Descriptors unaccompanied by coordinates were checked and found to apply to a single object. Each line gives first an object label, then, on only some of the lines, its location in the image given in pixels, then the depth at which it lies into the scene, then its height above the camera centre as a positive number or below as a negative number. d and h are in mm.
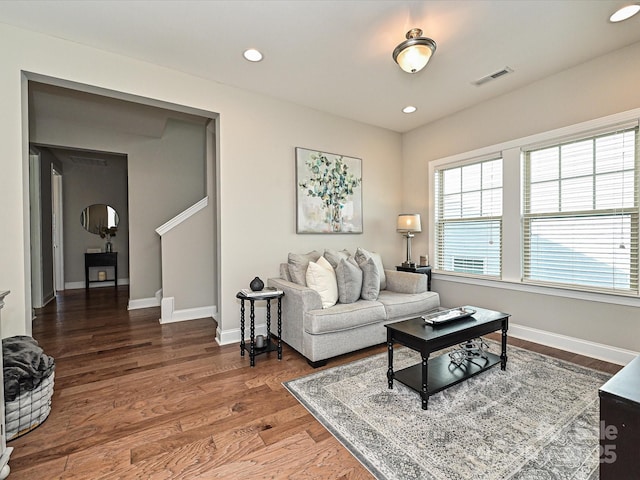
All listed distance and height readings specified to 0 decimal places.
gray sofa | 2771 -804
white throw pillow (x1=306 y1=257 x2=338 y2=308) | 3066 -480
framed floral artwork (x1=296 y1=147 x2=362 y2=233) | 3908 +586
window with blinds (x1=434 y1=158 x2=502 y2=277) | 3793 +219
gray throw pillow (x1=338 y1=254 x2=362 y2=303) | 3164 -483
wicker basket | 1789 -1052
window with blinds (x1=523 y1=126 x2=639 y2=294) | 2791 +209
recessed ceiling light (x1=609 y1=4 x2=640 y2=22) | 2219 +1647
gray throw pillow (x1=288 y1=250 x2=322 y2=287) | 3287 -334
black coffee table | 2117 -792
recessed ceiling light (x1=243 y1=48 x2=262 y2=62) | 2754 +1670
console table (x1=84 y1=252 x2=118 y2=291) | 6840 -550
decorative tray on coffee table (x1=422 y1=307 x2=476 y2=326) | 2371 -668
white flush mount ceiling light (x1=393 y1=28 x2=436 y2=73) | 2244 +1389
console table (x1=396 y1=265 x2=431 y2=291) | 4254 -485
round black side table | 2840 -912
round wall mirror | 7141 +454
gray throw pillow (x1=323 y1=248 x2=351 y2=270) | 3596 -255
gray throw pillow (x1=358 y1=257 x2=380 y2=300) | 3314 -499
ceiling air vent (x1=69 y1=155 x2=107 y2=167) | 6408 +1667
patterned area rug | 1585 -1189
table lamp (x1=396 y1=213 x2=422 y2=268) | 4352 +147
